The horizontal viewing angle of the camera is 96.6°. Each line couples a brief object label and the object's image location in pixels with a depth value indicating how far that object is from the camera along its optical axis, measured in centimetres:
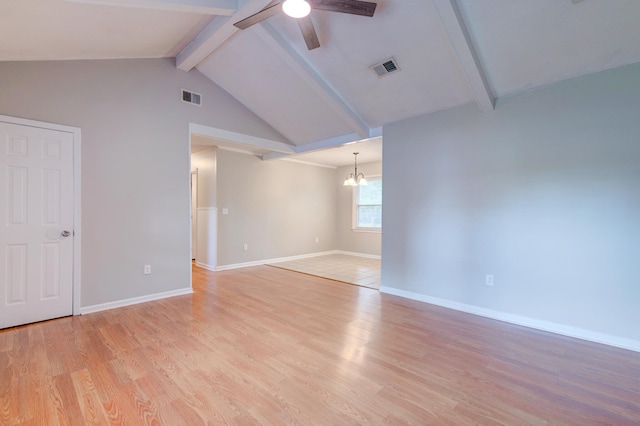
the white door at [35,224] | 283
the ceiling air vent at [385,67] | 320
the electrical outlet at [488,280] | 330
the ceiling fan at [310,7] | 213
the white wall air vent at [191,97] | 408
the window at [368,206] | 729
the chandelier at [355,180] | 617
